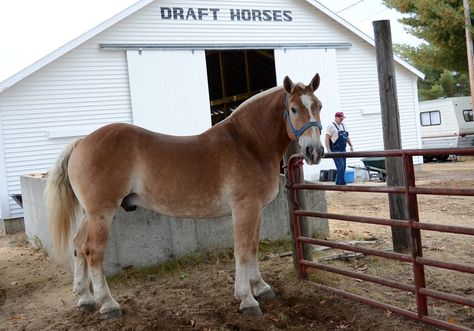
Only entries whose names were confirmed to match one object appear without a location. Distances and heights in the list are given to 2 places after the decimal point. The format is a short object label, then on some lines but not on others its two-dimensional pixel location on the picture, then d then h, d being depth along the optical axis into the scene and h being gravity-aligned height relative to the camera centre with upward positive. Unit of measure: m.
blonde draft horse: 4.52 -0.06
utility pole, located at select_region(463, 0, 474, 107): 15.47 +3.46
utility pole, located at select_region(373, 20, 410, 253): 5.65 +0.33
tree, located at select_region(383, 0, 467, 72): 16.20 +4.00
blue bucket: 15.26 -0.76
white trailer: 23.20 +0.91
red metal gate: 3.55 -0.77
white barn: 12.26 +2.74
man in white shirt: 11.75 +0.33
